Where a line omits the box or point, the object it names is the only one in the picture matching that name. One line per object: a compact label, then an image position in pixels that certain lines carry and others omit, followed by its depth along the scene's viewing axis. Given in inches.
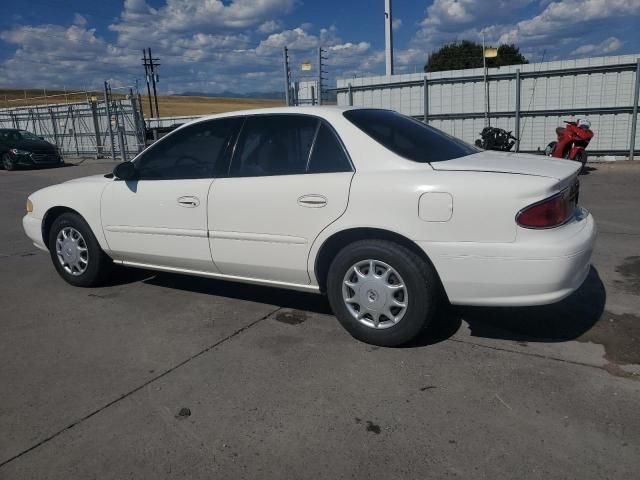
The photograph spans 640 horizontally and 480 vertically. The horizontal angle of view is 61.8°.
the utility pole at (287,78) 574.2
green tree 1366.9
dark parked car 745.0
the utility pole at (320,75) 604.7
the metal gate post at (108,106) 740.6
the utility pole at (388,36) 719.7
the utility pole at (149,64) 1402.8
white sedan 121.3
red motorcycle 442.3
